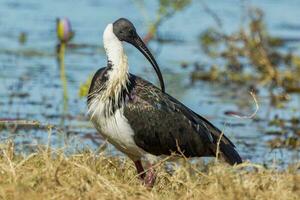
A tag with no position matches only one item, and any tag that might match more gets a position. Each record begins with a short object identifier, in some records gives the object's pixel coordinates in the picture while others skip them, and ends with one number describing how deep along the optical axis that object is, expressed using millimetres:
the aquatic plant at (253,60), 24922
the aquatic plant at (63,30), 19781
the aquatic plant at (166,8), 24031
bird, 13969
